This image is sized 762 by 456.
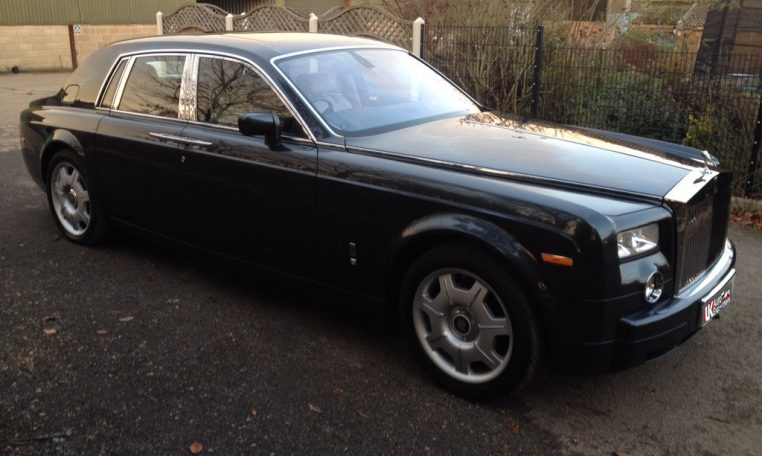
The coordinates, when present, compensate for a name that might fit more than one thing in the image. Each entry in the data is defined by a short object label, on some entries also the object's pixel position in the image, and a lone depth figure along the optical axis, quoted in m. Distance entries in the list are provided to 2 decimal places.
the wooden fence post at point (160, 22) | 16.62
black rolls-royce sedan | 3.01
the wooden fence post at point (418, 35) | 10.06
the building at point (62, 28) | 24.69
